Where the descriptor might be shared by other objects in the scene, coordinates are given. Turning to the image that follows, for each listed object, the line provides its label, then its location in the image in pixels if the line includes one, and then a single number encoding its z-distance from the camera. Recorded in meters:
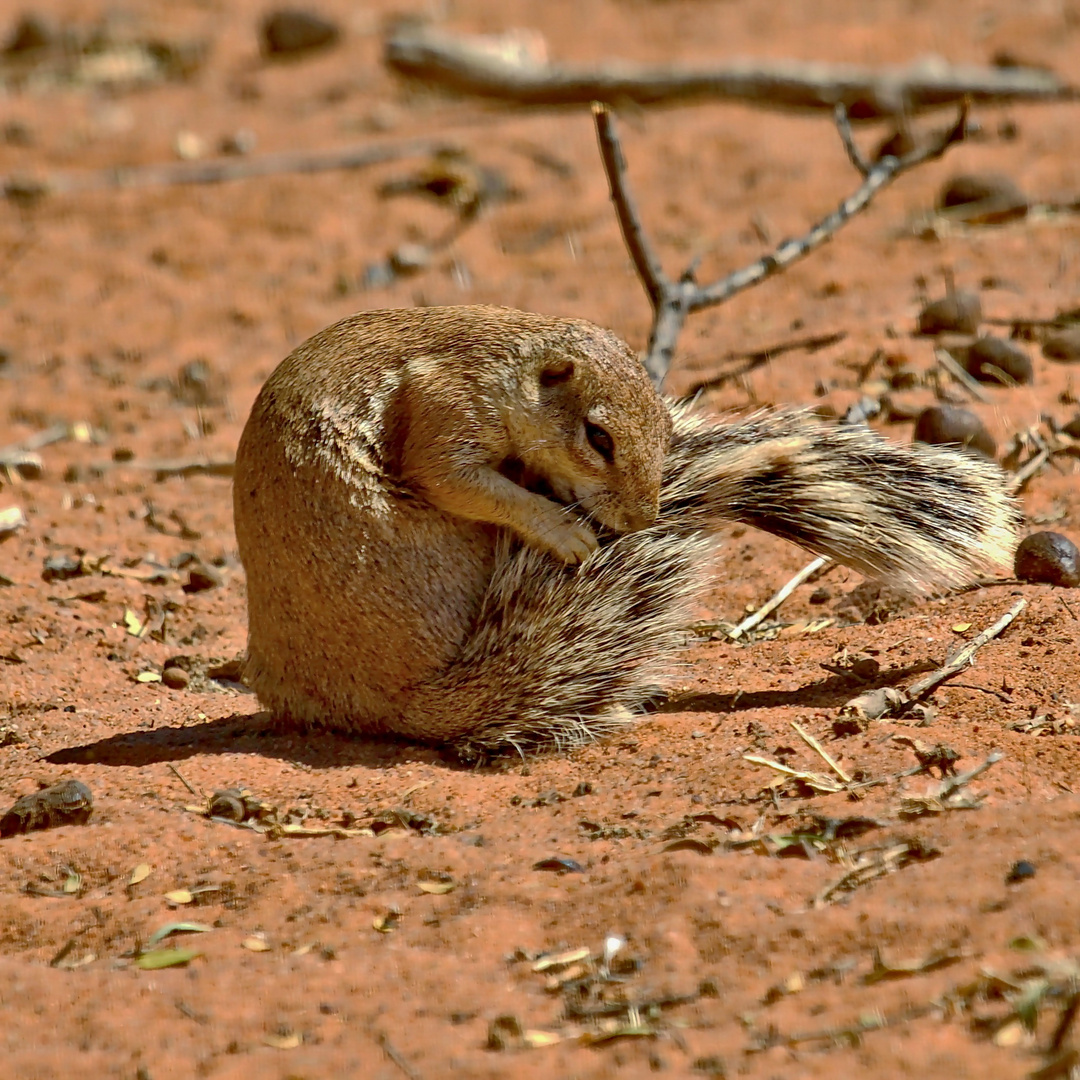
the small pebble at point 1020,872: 6.09
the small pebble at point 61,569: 12.11
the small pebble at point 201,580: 12.23
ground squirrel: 8.63
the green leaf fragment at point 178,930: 6.91
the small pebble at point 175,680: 10.79
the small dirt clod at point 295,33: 26.23
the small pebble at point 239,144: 22.06
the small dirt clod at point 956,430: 11.38
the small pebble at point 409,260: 18.47
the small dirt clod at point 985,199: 16.45
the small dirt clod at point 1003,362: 12.61
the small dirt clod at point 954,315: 13.41
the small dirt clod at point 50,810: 8.07
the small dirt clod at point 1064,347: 12.86
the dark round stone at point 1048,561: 9.64
